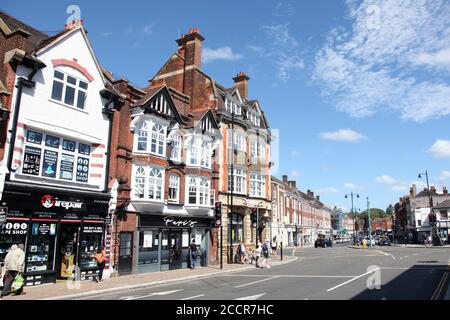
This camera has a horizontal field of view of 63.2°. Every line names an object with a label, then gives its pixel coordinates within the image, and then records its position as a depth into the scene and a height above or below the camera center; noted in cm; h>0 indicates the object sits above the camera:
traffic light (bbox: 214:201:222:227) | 2578 +140
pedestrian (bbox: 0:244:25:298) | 1384 -131
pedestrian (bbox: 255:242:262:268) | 2756 -175
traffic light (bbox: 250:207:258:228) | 2840 +128
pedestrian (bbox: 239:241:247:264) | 2981 -168
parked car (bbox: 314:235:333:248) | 6144 -150
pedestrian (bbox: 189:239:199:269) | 2620 -144
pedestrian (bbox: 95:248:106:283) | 1871 -162
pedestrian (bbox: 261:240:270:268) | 2882 -142
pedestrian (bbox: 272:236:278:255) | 3844 -150
